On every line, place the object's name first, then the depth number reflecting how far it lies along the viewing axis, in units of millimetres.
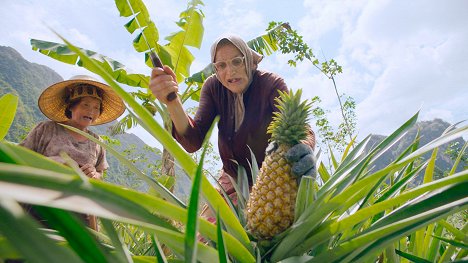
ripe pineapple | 628
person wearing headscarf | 1583
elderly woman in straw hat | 2146
